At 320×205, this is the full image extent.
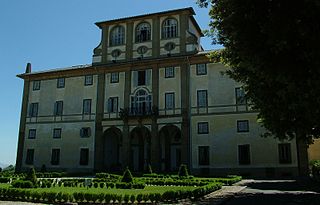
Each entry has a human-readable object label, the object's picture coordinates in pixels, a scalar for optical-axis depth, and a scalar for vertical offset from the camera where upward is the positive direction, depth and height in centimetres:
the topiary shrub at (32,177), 1877 -97
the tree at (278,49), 978 +345
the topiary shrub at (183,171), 2638 -81
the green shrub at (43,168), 3683 -97
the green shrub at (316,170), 2777 -72
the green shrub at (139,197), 1295 -140
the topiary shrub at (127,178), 2075 -109
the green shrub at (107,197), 1286 -140
